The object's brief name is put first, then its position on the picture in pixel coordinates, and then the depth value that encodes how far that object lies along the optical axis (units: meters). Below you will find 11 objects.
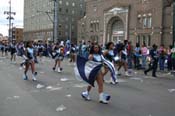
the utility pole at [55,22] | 26.13
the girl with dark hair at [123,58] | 9.83
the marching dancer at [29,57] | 8.61
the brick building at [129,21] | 30.17
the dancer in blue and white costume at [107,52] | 6.49
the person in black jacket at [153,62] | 9.94
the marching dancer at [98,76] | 5.45
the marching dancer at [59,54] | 11.46
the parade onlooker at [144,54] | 13.02
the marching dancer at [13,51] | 16.65
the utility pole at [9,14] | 43.46
